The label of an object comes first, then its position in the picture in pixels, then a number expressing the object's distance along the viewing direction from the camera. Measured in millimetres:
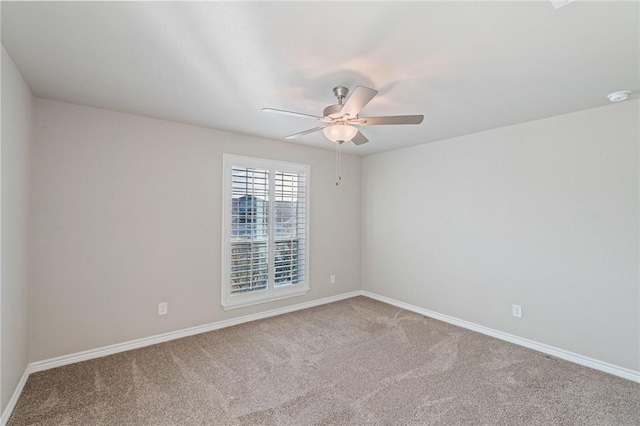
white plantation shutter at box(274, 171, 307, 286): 4207
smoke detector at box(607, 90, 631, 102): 2473
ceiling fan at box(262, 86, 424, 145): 2143
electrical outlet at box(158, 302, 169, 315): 3314
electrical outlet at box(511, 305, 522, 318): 3354
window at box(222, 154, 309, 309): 3801
